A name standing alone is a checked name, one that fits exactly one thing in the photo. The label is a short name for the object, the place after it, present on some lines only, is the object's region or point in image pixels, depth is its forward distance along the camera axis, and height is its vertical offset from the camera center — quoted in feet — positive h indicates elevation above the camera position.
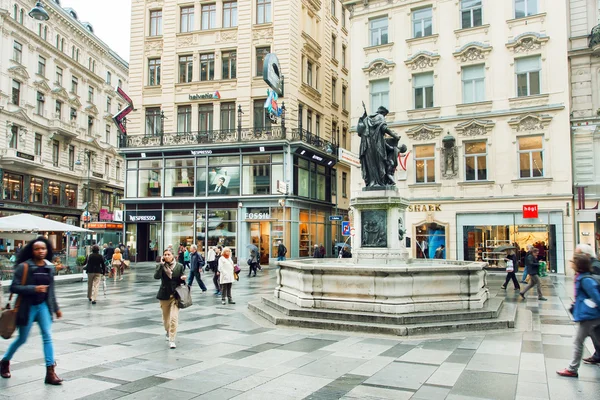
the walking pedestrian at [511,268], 57.57 -4.14
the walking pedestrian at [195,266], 57.00 -3.64
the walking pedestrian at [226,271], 47.03 -3.49
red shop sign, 85.81 +3.36
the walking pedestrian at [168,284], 29.19 -2.89
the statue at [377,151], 46.16 +7.41
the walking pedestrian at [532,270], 49.68 -3.87
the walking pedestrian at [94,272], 48.52 -3.59
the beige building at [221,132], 113.09 +23.21
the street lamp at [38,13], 61.57 +26.81
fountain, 32.83 -4.69
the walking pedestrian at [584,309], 21.61 -3.35
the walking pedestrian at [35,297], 20.84 -2.58
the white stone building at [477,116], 86.84 +20.76
